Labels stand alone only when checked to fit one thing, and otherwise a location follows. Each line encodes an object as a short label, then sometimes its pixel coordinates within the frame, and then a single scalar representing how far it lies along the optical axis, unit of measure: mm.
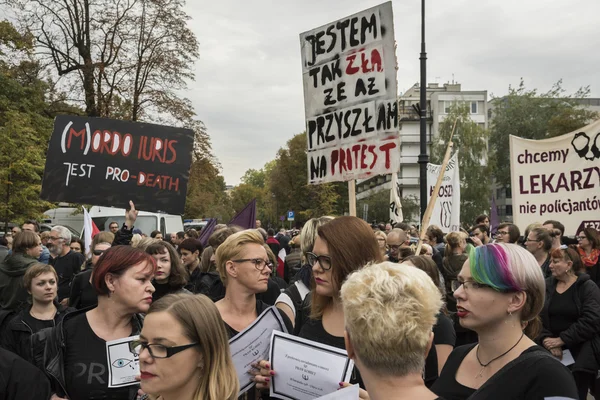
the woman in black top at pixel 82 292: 5227
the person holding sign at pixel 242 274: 3695
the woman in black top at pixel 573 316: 5668
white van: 18547
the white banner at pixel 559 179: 8141
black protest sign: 6824
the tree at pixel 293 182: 59219
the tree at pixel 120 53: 26016
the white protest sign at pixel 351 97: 5242
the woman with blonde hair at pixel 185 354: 2375
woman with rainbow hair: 2754
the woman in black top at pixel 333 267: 3162
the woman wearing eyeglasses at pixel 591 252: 7266
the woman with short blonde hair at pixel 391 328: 1980
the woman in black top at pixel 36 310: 4352
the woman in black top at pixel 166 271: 5285
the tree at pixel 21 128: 19719
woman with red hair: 3146
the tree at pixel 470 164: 52000
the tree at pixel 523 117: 48312
